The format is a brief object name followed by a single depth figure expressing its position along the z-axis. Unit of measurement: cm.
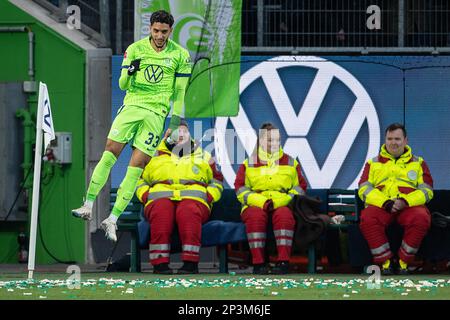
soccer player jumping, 1206
